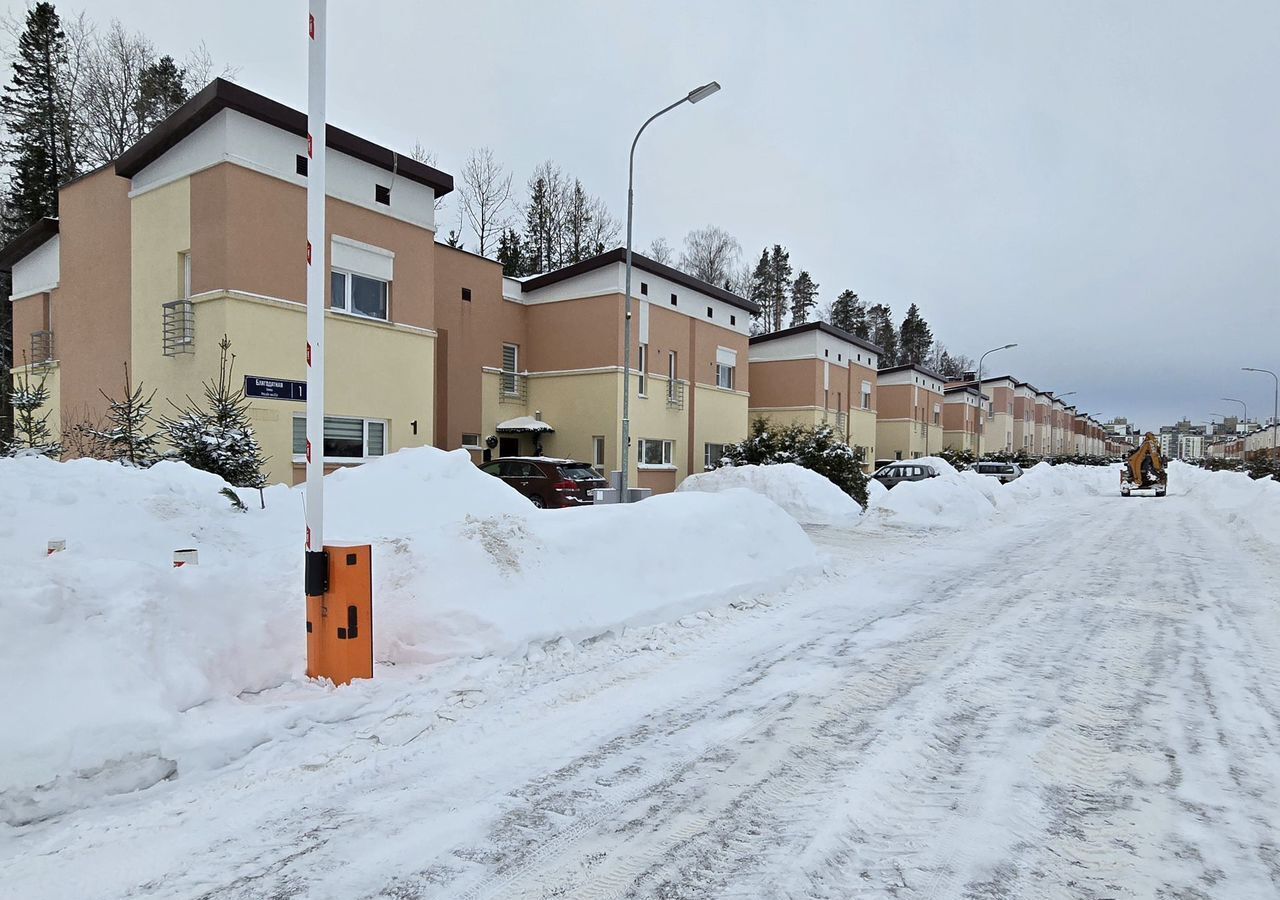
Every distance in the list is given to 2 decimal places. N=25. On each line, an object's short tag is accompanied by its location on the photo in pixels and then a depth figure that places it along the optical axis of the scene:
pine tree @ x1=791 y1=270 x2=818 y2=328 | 67.88
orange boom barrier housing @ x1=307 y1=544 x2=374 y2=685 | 4.80
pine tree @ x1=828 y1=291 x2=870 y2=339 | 74.81
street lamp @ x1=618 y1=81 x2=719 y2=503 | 13.00
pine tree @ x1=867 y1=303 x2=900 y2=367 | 80.74
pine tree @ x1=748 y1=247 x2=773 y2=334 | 65.44
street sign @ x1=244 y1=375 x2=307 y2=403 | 13.73
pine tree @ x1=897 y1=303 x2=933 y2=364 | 81.31
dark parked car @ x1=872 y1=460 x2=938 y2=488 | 28.23
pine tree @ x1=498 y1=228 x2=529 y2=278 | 40.69
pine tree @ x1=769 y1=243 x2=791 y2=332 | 67.06
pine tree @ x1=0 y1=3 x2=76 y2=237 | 27.91
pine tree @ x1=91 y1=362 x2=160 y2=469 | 10.08
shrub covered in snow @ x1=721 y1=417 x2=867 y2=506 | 19.72
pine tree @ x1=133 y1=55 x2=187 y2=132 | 26.81
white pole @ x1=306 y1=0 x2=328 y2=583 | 4.84
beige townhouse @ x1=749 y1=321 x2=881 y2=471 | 36.69
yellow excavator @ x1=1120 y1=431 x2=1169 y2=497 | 34.50
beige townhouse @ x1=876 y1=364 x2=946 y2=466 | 50.09
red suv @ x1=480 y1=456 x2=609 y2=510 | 16.39
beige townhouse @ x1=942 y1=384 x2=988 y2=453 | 61.91
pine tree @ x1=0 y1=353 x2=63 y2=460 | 10.66
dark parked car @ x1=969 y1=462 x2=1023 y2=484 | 37.03
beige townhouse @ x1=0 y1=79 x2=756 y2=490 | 13.95
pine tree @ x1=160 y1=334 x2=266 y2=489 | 10.49
